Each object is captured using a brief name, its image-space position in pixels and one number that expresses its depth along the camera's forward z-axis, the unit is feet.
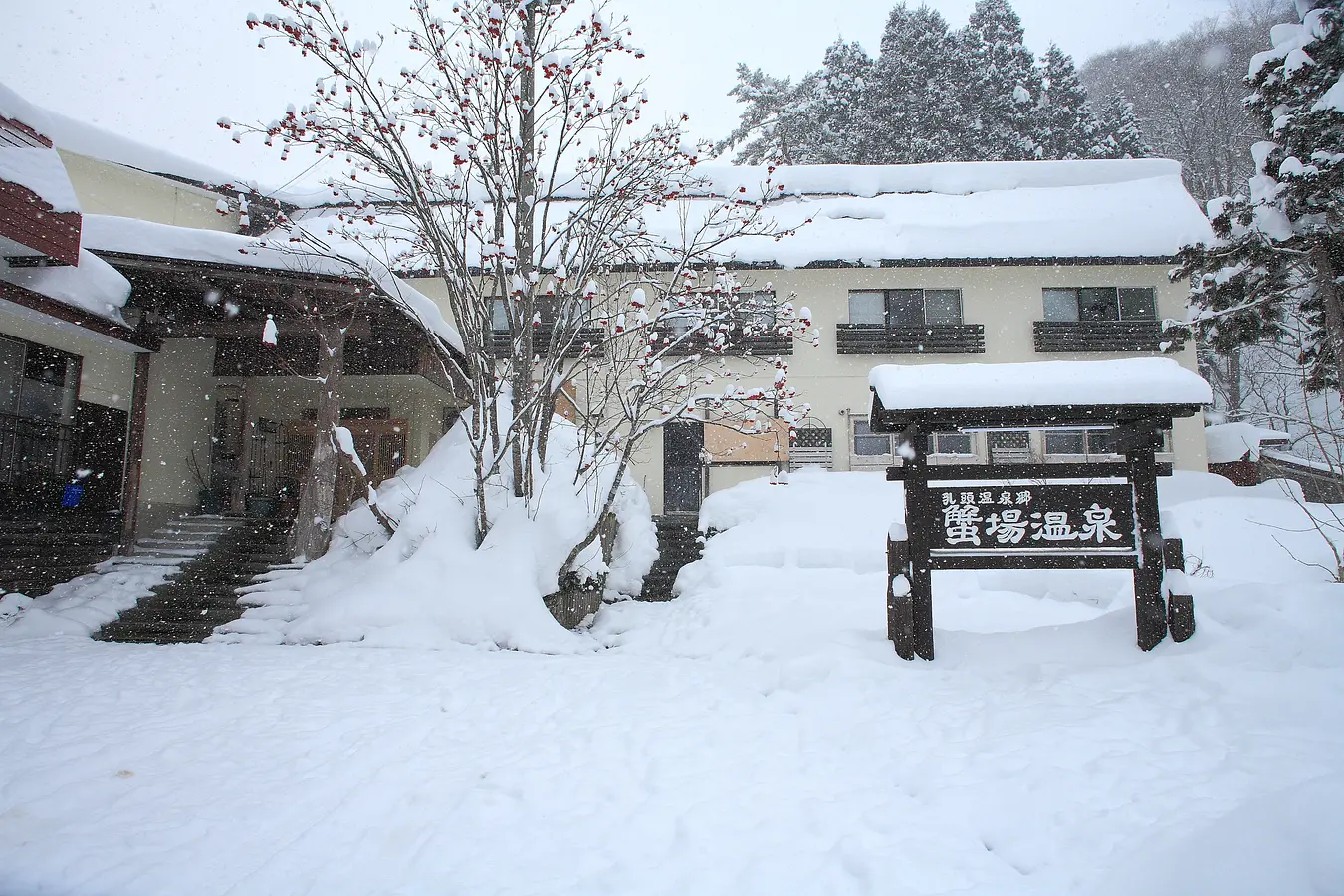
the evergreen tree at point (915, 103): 73.41
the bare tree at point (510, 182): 21.53
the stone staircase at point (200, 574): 24.03
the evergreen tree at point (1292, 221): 30.30
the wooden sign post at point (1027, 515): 16.52
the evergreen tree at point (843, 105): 75.56
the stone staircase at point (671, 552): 31.55
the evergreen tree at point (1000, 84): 73.10
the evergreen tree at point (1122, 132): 72.64
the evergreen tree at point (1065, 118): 73.00
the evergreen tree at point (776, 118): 78.12
